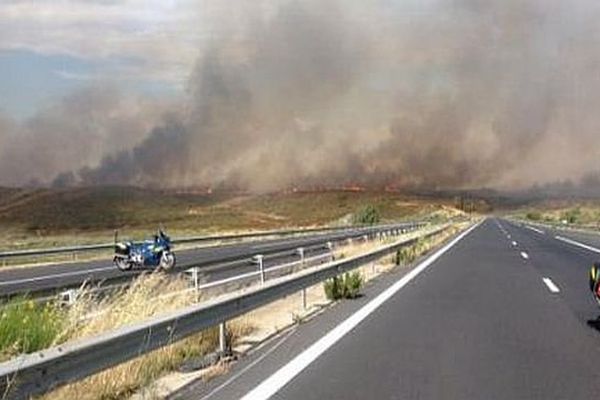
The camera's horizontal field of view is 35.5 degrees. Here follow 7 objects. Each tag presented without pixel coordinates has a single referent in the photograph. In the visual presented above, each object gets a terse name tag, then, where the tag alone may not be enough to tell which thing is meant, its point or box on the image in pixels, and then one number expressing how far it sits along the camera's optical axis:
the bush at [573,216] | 134.38
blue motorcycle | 30.84
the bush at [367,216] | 108.19
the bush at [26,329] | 8.62
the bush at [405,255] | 30.42
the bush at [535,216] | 173.44
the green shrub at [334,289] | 17.98
